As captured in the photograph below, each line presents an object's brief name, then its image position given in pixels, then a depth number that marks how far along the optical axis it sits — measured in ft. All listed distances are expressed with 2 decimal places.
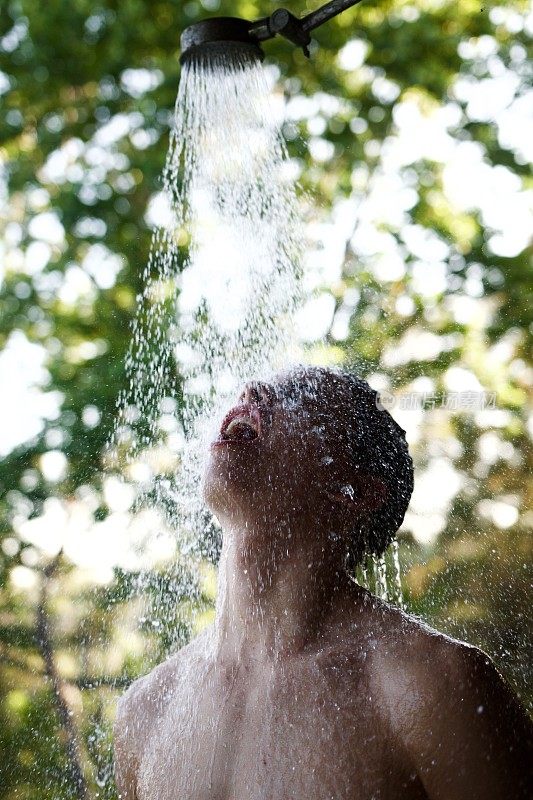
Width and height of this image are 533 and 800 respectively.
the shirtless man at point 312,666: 5.62
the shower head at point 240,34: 7.00
